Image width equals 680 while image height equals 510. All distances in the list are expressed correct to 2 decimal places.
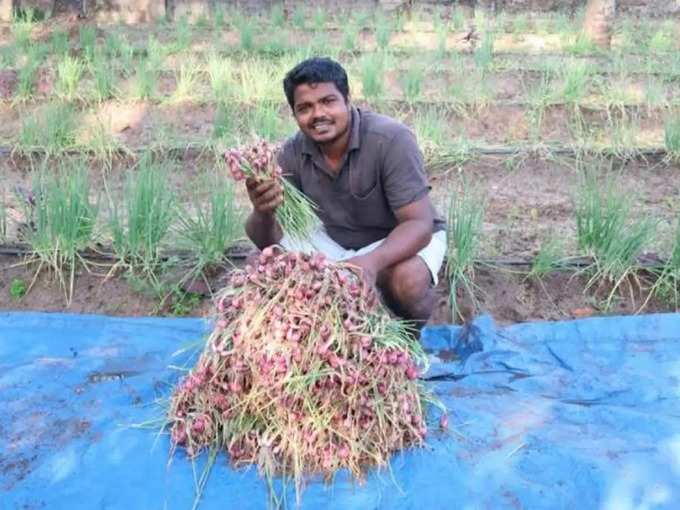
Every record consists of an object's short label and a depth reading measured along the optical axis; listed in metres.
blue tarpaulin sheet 1.88
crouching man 2.38
